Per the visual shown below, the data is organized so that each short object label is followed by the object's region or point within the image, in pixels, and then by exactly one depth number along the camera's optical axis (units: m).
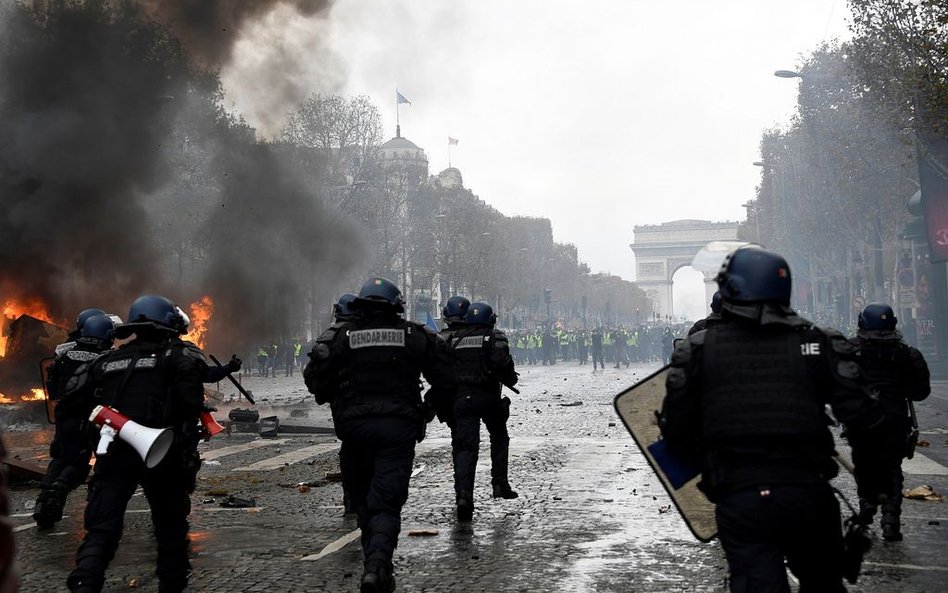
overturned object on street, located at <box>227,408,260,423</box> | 17.38
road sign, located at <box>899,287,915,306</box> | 28.08
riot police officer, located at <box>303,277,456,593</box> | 5.96
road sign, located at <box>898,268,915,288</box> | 27.50
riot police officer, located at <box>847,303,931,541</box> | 7.48
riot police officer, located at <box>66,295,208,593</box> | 5.43
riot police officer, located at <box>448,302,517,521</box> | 8.62
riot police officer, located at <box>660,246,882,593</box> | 3.86
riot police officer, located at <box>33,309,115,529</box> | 8.28
